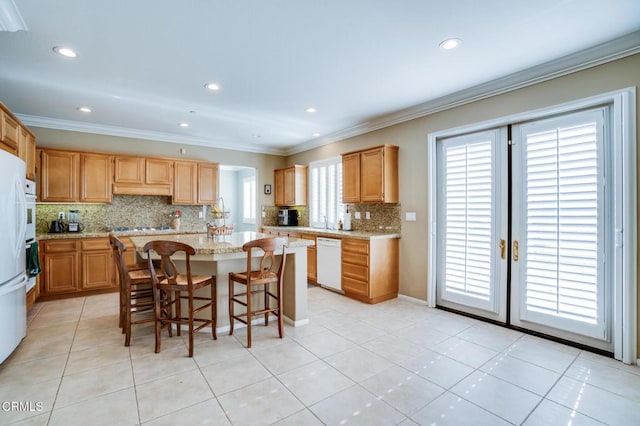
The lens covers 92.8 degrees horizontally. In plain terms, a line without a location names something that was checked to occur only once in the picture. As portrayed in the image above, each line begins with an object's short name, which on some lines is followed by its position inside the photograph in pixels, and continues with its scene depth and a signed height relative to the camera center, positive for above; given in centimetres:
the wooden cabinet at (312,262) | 518 -86
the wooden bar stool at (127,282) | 287 -66
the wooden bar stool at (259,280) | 283 -66
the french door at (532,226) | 277 -15
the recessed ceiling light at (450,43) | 255 +144
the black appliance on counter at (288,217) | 654 -9
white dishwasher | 471 -79
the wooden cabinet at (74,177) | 447 +56
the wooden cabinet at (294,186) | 634 +57
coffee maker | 474 -13
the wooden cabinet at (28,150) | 351 +77
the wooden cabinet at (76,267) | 431 -80
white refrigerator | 244 -35
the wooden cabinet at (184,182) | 549 +56
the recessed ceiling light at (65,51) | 265 +144
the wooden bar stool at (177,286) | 261 -66
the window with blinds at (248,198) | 875 +42
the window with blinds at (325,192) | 567 +40
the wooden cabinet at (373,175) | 440 +56
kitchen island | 292 -57
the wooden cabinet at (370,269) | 420 -80
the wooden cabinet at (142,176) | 501 +63
